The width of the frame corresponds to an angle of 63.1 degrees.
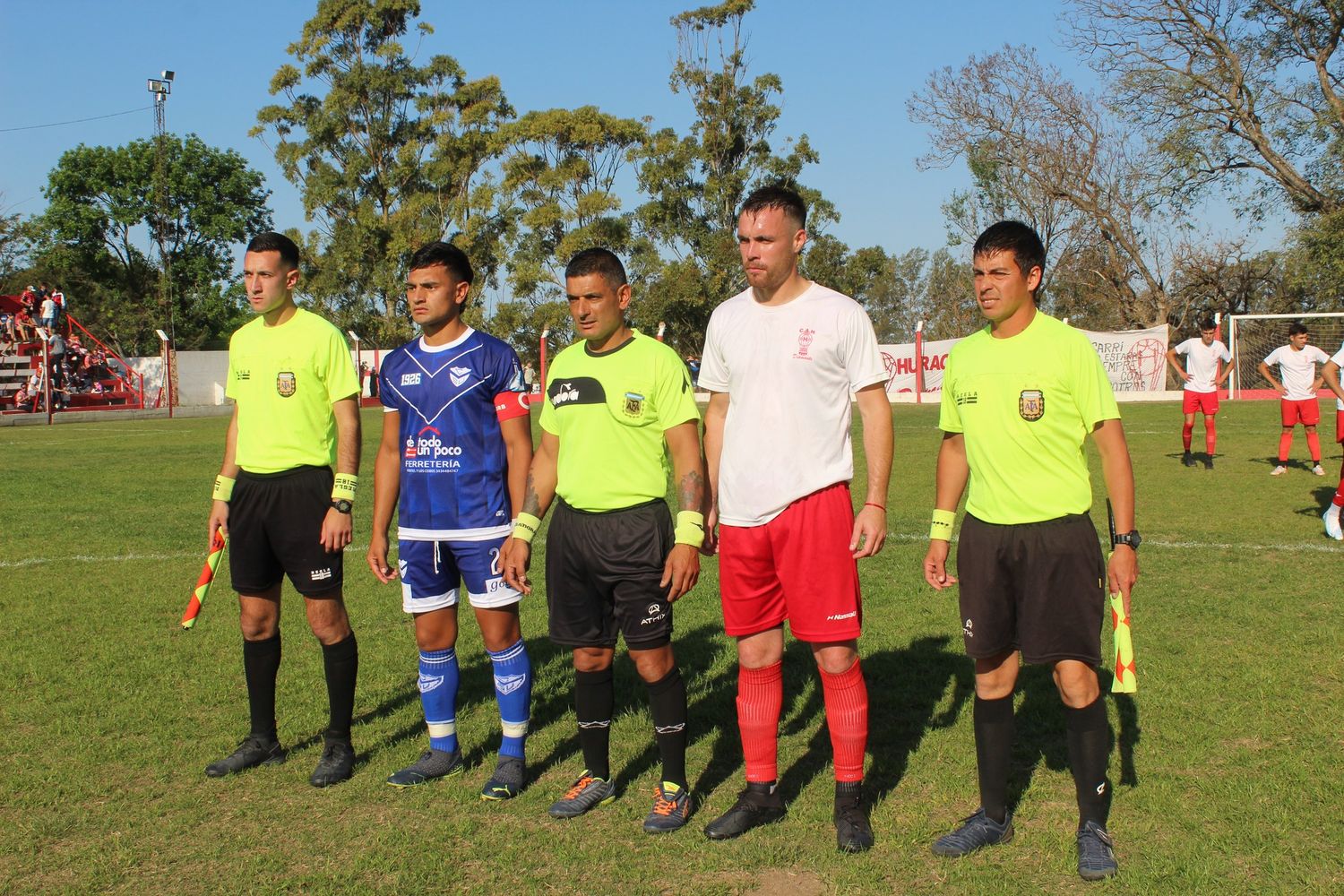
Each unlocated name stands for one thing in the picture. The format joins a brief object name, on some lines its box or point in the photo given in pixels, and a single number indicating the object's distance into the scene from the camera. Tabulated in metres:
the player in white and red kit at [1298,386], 14.48
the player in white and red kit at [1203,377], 16.02
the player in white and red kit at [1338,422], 9.83
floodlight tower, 53.06
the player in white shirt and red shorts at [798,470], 3.99
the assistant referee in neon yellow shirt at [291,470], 4.82
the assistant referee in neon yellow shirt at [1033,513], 3.80
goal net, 32.09
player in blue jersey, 4.61
